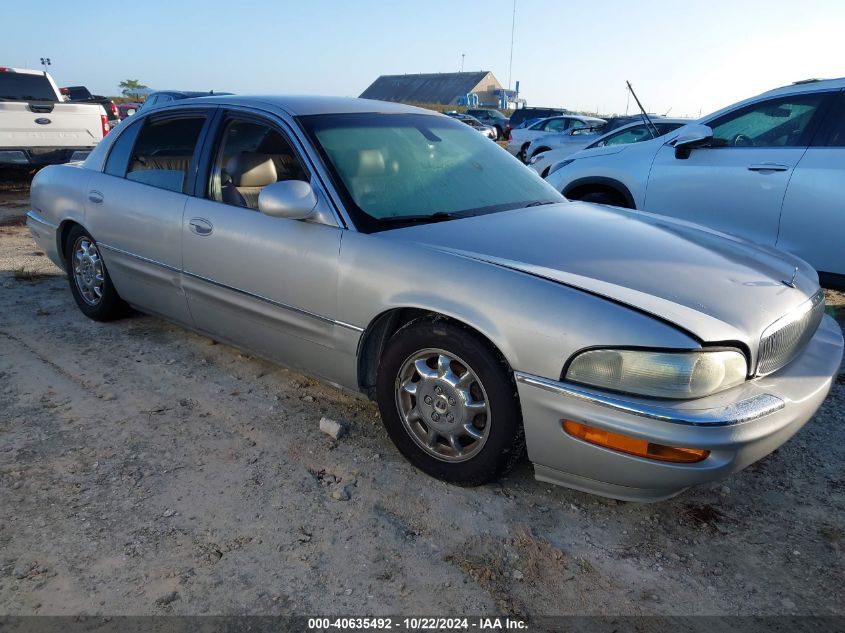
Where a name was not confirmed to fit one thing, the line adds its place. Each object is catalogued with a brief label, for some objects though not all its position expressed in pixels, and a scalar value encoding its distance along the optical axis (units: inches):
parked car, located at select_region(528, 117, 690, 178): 393.8
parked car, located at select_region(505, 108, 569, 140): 900.0
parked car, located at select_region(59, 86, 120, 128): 679.7
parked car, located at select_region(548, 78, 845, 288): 177.9
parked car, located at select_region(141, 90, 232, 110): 534.6
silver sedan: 89.0
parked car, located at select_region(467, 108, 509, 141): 1017.8
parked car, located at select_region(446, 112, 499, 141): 773.6
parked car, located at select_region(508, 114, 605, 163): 689.0
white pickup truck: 352.2
